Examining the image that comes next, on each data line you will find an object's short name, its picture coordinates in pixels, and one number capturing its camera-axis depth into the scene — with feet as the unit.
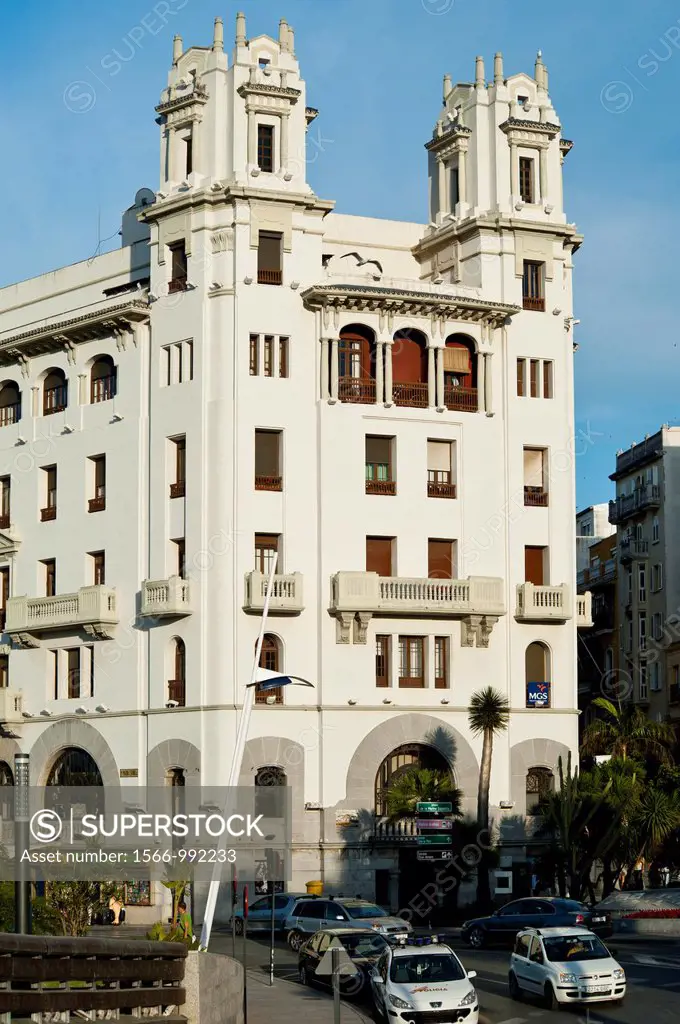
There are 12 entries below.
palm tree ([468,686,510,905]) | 209.26
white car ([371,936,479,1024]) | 117.19
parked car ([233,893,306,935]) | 180.34
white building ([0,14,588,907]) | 210.79
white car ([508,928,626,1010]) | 124.67
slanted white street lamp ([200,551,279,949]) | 135.33
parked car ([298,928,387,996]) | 136.05
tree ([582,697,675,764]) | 249.75
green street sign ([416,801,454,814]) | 207.82
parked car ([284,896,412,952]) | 156.76
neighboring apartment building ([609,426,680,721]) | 306.76
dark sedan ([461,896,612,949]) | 160.02
